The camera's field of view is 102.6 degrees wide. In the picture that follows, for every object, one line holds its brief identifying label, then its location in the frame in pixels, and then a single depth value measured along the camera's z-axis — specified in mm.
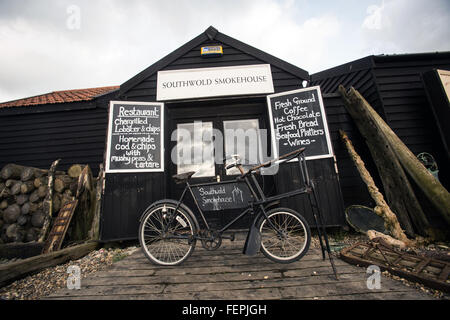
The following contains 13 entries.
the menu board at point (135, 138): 3811
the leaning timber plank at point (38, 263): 2119
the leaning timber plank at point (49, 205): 3649
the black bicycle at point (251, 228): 2258
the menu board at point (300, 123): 3852
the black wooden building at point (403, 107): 4410
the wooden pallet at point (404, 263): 1671
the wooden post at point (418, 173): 2910
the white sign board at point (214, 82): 4371
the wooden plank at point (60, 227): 3307
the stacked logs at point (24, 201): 4066
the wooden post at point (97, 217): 3652
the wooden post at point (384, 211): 3000
